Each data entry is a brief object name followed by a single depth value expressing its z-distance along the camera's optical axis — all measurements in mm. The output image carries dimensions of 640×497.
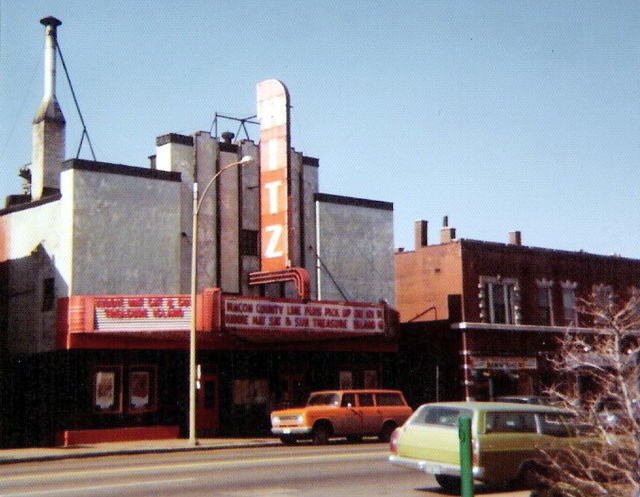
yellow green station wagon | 14938
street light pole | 27406
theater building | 30109
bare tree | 9656
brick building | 41688
